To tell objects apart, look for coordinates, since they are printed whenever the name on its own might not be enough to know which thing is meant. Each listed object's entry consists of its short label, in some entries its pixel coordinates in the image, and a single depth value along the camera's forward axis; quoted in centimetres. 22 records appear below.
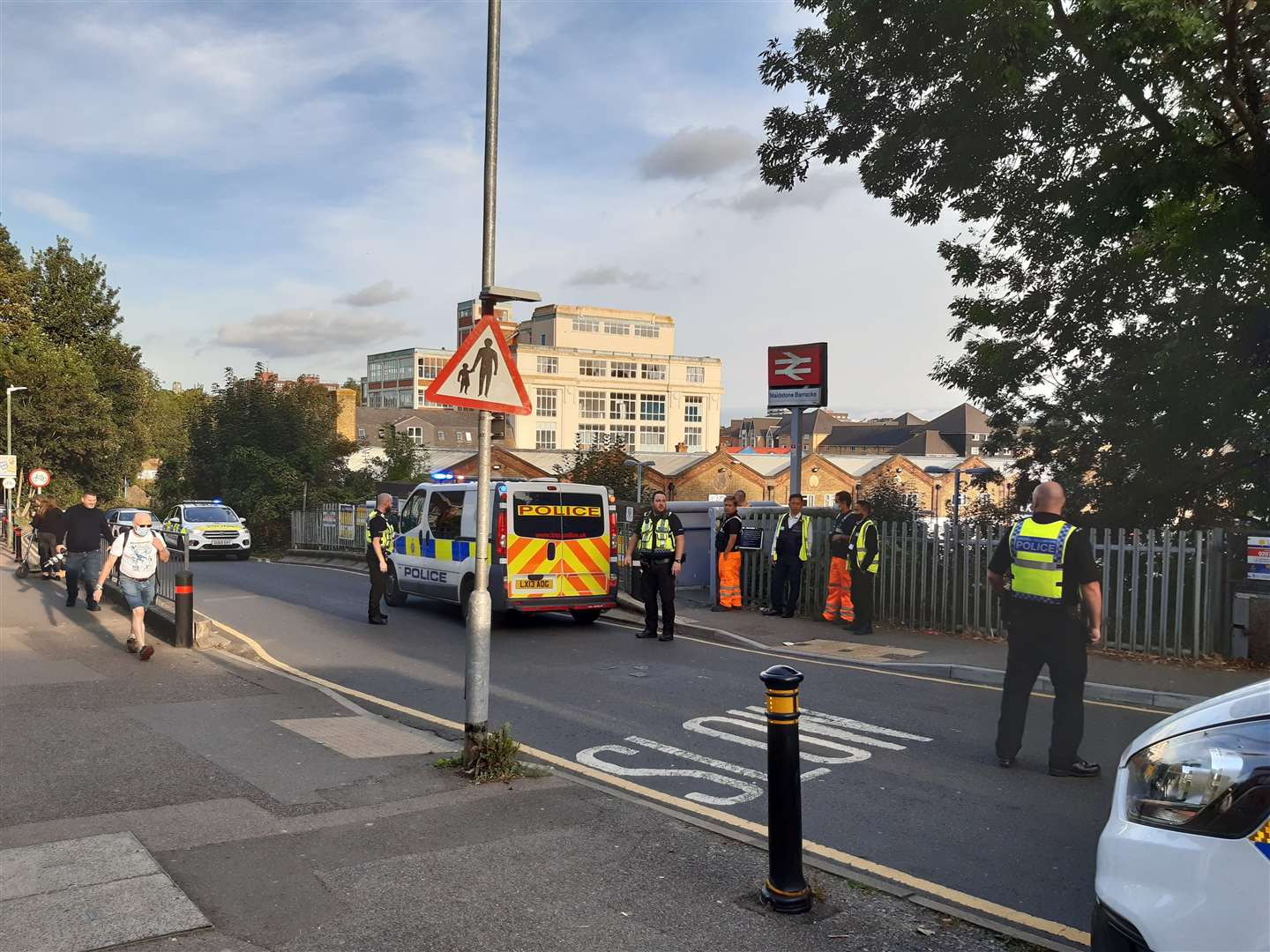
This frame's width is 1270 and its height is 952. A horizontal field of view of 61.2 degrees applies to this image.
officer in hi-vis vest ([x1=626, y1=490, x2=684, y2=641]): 1291
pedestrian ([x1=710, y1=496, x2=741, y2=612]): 1549
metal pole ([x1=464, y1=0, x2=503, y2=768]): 655
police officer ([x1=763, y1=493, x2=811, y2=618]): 1468
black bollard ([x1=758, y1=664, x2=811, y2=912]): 453
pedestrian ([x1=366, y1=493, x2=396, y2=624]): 1446
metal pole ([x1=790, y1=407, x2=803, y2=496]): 1698
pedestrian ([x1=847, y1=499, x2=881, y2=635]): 1336
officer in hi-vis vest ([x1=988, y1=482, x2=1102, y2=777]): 678
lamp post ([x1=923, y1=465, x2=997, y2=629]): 1316
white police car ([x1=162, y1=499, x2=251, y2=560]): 2816
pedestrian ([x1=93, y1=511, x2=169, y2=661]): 1120
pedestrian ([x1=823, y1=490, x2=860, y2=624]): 1389
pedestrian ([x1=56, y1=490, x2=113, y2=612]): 1489
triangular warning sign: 662
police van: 1341
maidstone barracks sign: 1777
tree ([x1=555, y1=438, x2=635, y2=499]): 3045
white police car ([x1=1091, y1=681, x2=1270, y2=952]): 241
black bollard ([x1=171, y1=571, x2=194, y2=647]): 1190
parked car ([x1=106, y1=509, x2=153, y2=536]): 3034
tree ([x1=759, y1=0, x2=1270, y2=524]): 1005
